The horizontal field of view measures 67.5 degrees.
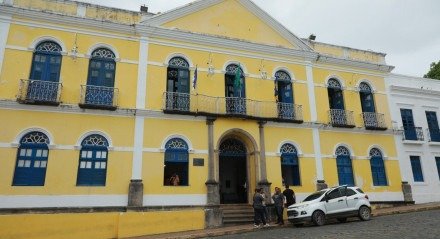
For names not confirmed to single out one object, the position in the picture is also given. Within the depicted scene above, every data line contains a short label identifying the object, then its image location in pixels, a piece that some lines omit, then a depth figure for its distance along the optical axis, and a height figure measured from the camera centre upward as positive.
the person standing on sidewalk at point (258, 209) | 13.42 -0.34
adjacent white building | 18.86 +3.95
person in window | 14.27 +0.91
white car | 12.85 -0.28
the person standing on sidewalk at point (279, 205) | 13.95 -0.20
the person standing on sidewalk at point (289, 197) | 14.94 +0.14
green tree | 29.69 +11.30
